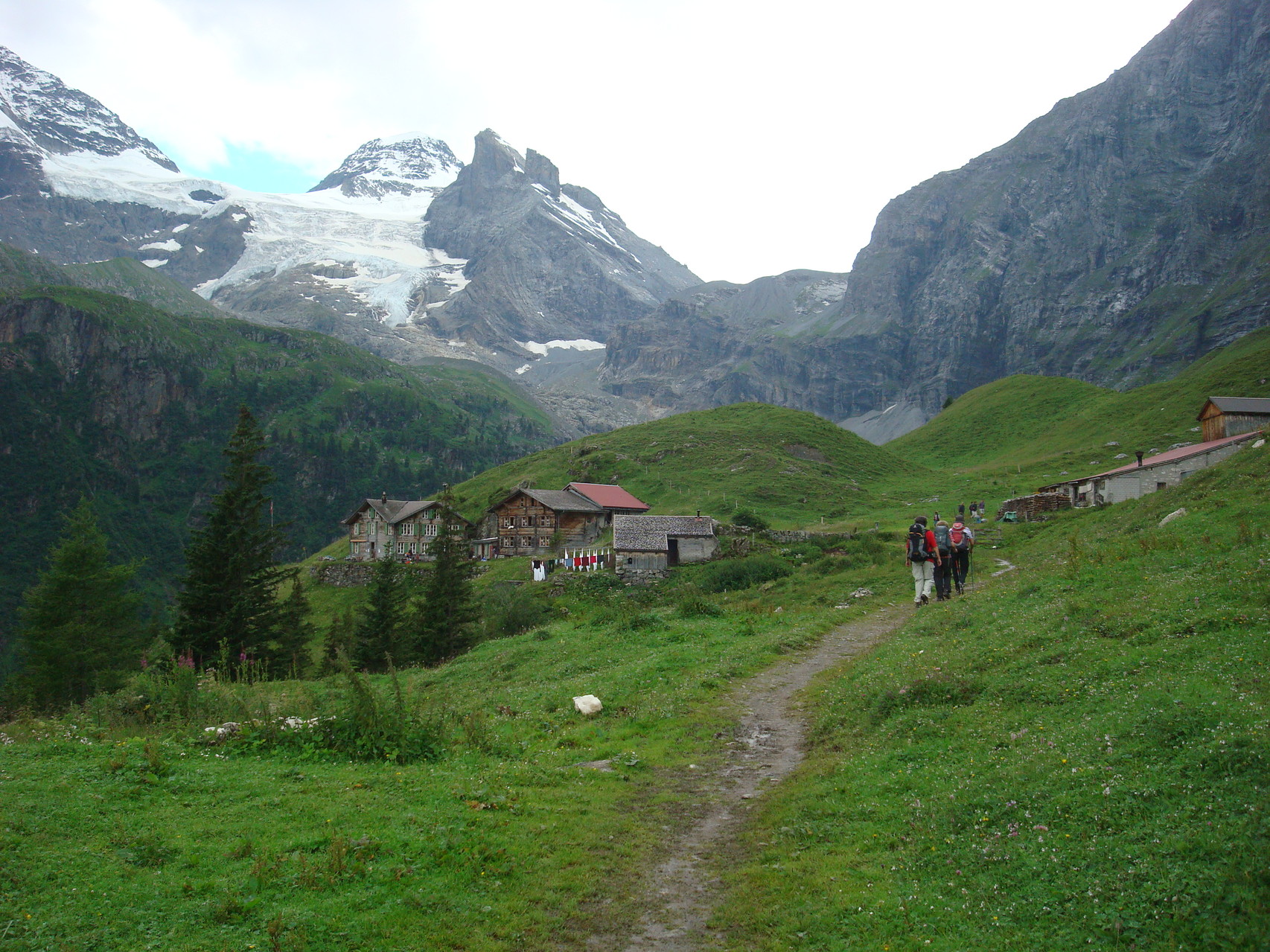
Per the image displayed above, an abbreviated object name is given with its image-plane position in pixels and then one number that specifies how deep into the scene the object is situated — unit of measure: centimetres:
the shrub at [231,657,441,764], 1342
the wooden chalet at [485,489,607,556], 8644
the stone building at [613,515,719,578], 6303
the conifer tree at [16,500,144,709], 4134
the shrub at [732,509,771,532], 7138
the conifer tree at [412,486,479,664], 4153
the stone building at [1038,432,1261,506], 4688
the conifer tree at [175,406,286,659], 3744
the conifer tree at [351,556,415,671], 4312
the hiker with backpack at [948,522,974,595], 2581
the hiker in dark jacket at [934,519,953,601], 2533
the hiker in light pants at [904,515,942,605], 2425
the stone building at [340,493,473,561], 10506
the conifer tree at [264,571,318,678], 4272
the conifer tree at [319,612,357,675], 4147
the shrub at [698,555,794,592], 4728
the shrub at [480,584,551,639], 4369
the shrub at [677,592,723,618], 3216
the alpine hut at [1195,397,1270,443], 5634
